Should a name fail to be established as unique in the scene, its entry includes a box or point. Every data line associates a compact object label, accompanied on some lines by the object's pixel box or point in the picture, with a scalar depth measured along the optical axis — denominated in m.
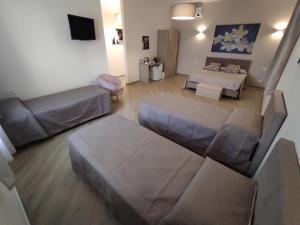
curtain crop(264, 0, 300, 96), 2.48
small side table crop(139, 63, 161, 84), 5.12
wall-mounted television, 2.78
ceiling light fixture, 3.46
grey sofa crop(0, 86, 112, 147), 2.04
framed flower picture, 4.55
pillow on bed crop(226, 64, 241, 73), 4.71
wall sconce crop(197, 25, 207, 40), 5.33
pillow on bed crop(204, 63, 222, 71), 4.92
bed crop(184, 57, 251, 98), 3.89
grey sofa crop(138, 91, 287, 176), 1.60
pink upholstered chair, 3.36
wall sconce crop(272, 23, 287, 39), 4.10
